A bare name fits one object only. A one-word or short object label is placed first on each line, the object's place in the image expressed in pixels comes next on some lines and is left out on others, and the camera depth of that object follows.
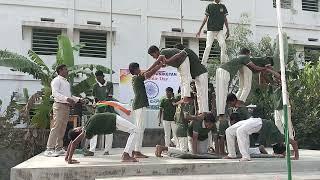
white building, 14.45
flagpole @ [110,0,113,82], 15.15
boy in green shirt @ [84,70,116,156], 9.24
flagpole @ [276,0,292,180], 4.80
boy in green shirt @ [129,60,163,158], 7.56
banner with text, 14.30
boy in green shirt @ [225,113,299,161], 7.34
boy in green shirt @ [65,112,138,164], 6.80
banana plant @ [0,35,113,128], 11.50
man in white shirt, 7.90
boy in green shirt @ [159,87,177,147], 9.74
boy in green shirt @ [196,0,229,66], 9.17
